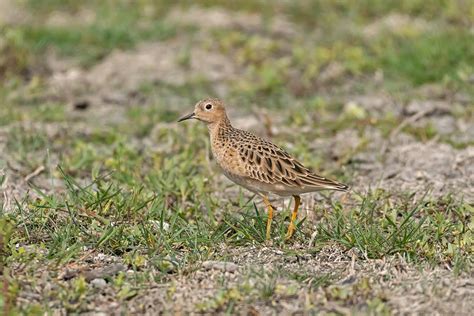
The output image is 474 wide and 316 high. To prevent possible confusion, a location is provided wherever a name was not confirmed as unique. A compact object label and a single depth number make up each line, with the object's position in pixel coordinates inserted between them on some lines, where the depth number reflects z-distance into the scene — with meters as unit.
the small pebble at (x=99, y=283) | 10.57
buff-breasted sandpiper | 12.52
